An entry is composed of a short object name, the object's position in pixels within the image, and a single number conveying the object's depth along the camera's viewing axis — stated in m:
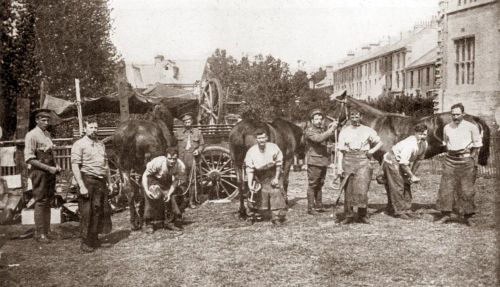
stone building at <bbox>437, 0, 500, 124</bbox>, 21.05
